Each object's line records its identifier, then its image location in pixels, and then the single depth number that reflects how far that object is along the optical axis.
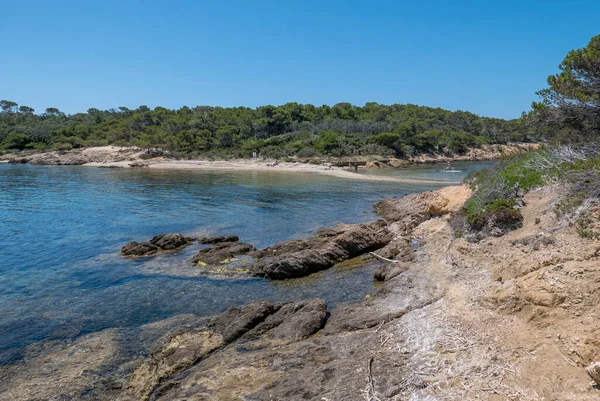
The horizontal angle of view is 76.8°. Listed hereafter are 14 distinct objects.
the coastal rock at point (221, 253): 16.55
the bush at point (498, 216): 13.29
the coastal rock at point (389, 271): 13.16
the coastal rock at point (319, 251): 14.71
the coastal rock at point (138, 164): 72.12
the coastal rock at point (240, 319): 9.96
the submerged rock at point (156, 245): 17.94
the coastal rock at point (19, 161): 79.94
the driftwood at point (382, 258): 14.85
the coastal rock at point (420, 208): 20.72
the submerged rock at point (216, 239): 19.95
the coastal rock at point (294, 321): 9.63
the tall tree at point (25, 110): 152.71
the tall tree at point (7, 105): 148.93
